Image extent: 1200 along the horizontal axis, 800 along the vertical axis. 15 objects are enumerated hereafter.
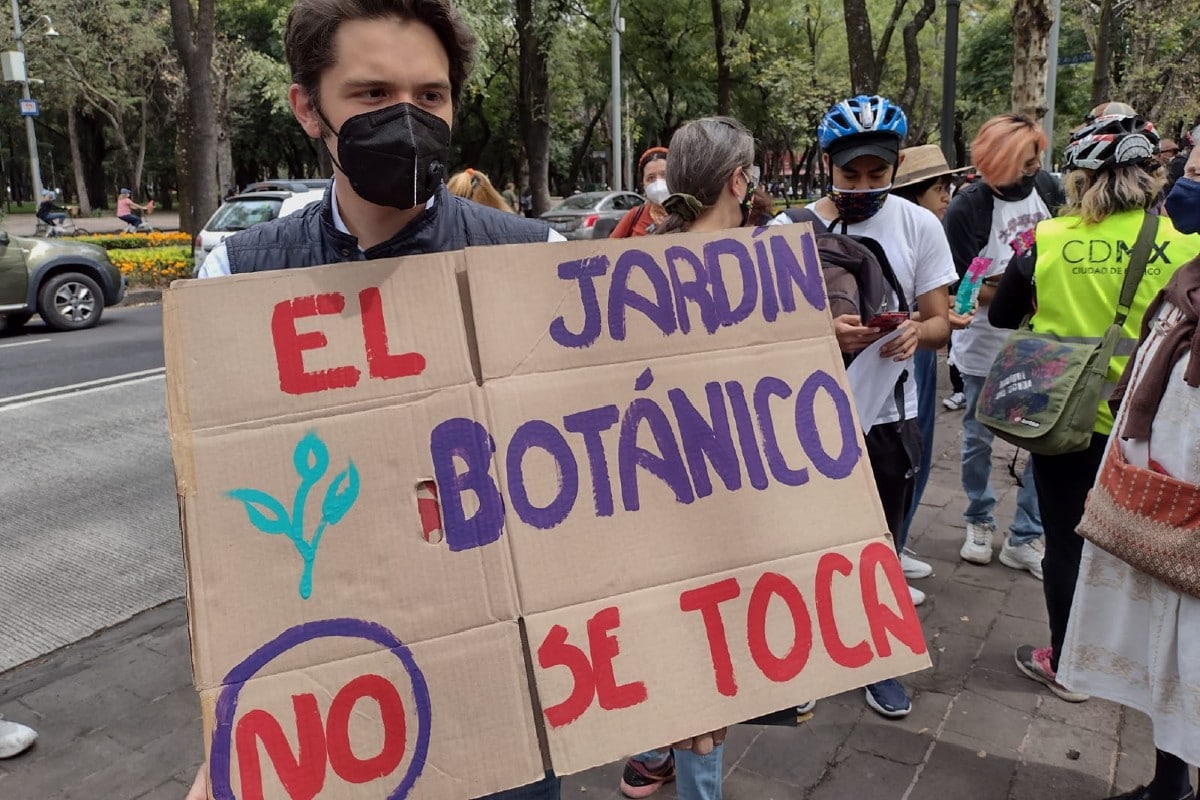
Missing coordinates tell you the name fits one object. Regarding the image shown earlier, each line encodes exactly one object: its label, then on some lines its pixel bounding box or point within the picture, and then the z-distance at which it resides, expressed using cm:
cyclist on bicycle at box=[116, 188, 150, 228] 2717
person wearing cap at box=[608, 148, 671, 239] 390
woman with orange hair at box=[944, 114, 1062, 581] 416
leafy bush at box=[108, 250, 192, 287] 1515
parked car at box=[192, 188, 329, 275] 1304
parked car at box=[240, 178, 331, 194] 1809
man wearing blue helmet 281
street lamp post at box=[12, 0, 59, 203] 2367
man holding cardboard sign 133
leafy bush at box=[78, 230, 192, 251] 1927
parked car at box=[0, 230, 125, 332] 1090
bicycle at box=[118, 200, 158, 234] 2719
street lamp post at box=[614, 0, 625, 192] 1967
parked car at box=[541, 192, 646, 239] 1891
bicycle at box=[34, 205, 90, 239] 2600
